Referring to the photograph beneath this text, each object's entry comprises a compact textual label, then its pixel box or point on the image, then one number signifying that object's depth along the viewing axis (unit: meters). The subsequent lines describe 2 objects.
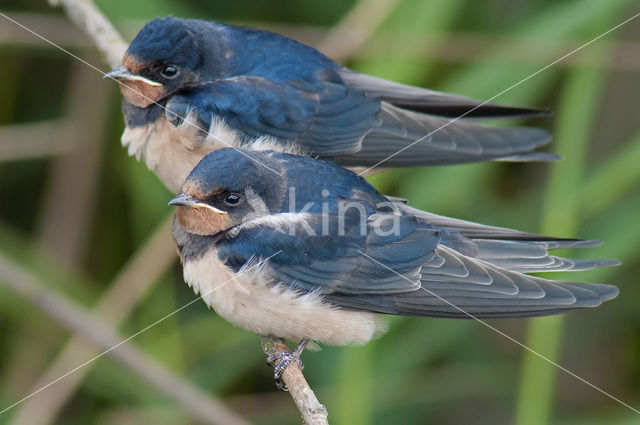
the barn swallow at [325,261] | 3.88
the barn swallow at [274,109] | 4.52
